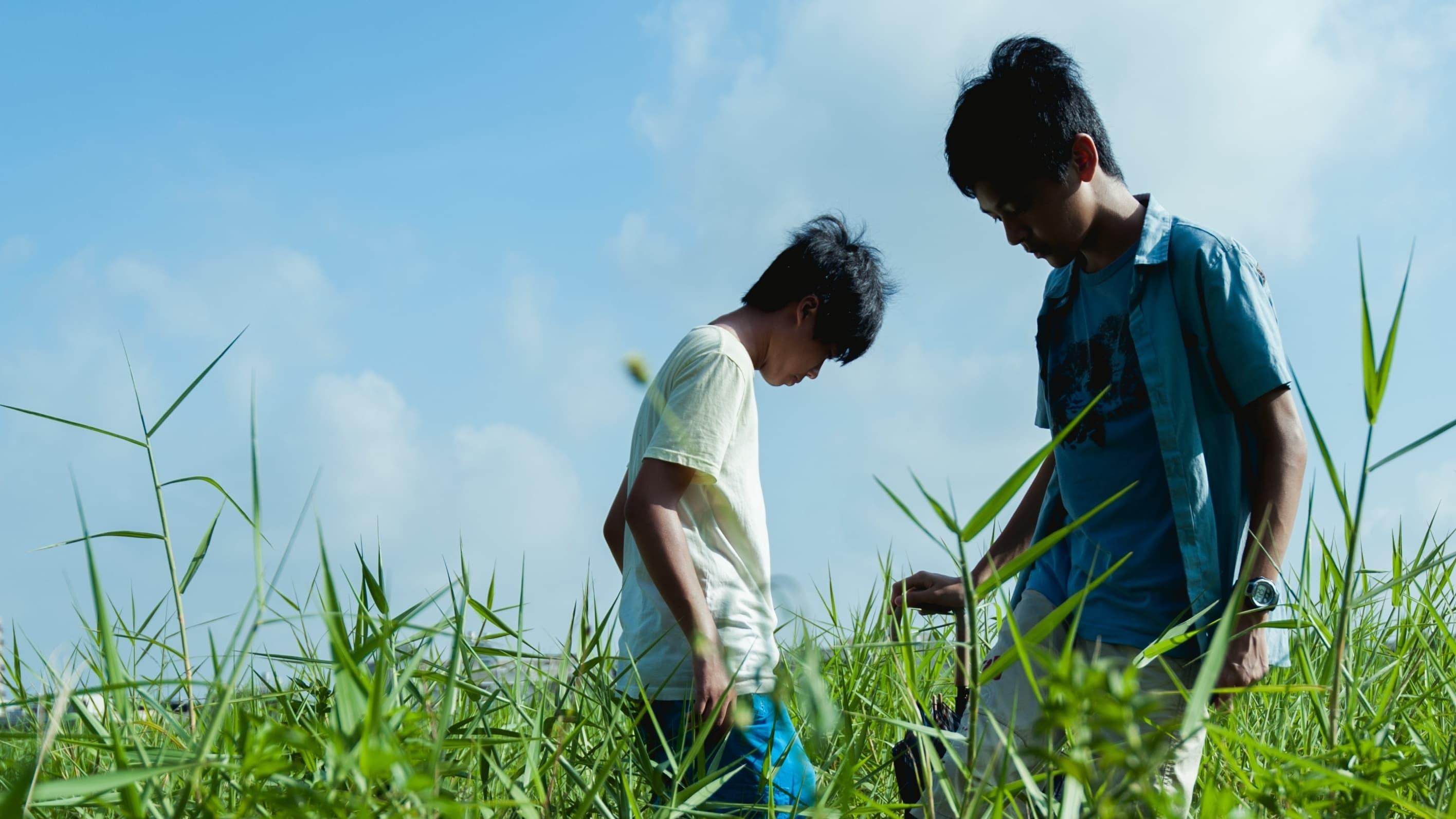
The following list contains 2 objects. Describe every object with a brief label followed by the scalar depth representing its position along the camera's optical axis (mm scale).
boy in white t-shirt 1746
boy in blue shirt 1658
